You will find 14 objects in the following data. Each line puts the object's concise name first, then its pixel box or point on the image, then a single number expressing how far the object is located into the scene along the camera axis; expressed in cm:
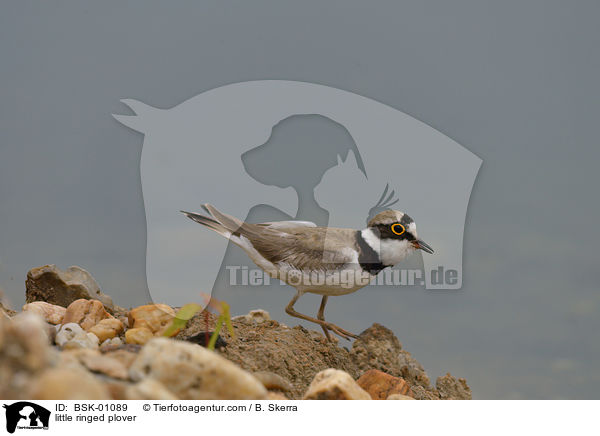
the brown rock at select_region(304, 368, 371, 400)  668
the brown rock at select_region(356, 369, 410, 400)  838
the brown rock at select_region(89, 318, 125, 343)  926
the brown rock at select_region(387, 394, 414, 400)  777
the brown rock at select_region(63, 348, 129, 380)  578
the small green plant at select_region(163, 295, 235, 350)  734
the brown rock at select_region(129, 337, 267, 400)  557
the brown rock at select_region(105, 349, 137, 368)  622
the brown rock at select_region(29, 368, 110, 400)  448
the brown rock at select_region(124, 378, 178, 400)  525
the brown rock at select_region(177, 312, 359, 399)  877
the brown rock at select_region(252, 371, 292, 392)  791
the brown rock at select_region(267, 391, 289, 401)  704
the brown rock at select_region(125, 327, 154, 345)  880
